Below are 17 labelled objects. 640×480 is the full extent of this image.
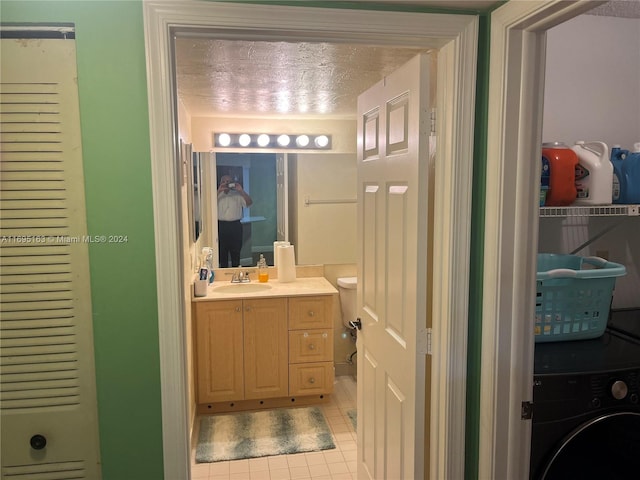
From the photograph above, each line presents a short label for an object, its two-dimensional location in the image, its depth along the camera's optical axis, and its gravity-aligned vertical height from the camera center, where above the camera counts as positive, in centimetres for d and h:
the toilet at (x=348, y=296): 396 -77
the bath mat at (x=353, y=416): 336 -151
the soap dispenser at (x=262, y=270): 384 -53
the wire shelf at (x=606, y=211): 184 -4
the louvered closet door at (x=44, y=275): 133 -20
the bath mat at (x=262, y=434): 304 -152
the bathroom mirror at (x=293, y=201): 382 +1
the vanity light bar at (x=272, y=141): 378 +48
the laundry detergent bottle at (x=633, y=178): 196 +9
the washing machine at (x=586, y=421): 168 -76
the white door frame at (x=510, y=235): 139 -10
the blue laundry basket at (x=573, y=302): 183 -39
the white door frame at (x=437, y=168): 135 +10
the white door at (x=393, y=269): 164 -26
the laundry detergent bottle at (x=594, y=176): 188 +9
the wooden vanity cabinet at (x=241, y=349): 341 -103
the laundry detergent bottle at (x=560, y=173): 185 +10
